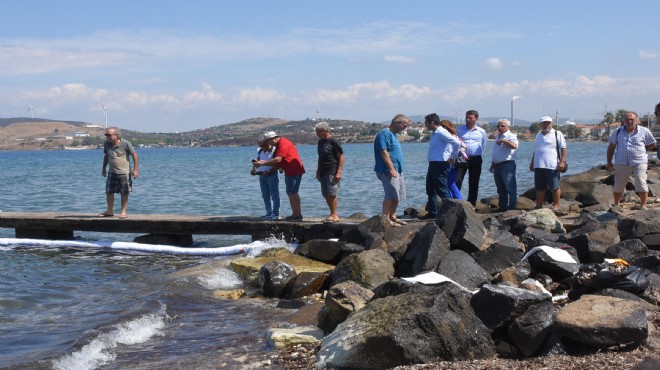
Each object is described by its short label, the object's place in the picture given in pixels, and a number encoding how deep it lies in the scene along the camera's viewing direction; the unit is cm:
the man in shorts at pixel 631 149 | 1109
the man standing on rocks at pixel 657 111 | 980
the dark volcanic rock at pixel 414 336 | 538
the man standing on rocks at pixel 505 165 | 1182
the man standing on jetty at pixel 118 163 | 1232
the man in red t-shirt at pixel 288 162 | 1145
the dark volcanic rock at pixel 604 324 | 523
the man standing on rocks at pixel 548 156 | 1147
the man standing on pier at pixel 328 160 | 1077
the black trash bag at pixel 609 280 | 637
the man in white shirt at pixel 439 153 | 1064
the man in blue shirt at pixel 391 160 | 1031
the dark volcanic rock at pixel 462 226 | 871
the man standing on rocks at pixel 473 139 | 1194
